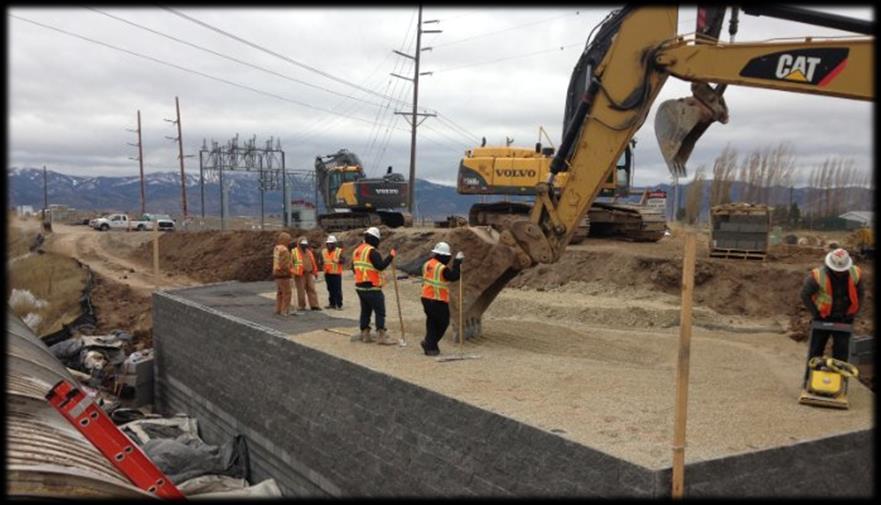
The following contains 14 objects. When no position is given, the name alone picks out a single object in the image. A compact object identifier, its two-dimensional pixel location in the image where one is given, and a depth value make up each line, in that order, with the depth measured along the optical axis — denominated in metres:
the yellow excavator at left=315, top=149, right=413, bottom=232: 26.91
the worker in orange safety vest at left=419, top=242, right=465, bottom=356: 9.78
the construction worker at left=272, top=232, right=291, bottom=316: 13.26
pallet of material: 16.50
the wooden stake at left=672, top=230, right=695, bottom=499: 4.64
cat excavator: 6.96
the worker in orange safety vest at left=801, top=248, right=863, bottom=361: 7.79
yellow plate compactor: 7.34
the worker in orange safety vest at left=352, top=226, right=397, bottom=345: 10.41
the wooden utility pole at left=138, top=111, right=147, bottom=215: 50.76
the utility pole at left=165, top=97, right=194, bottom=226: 44.00
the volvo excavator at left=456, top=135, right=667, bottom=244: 18.83
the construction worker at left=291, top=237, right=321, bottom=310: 14.01
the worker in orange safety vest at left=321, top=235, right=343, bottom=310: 14.56
